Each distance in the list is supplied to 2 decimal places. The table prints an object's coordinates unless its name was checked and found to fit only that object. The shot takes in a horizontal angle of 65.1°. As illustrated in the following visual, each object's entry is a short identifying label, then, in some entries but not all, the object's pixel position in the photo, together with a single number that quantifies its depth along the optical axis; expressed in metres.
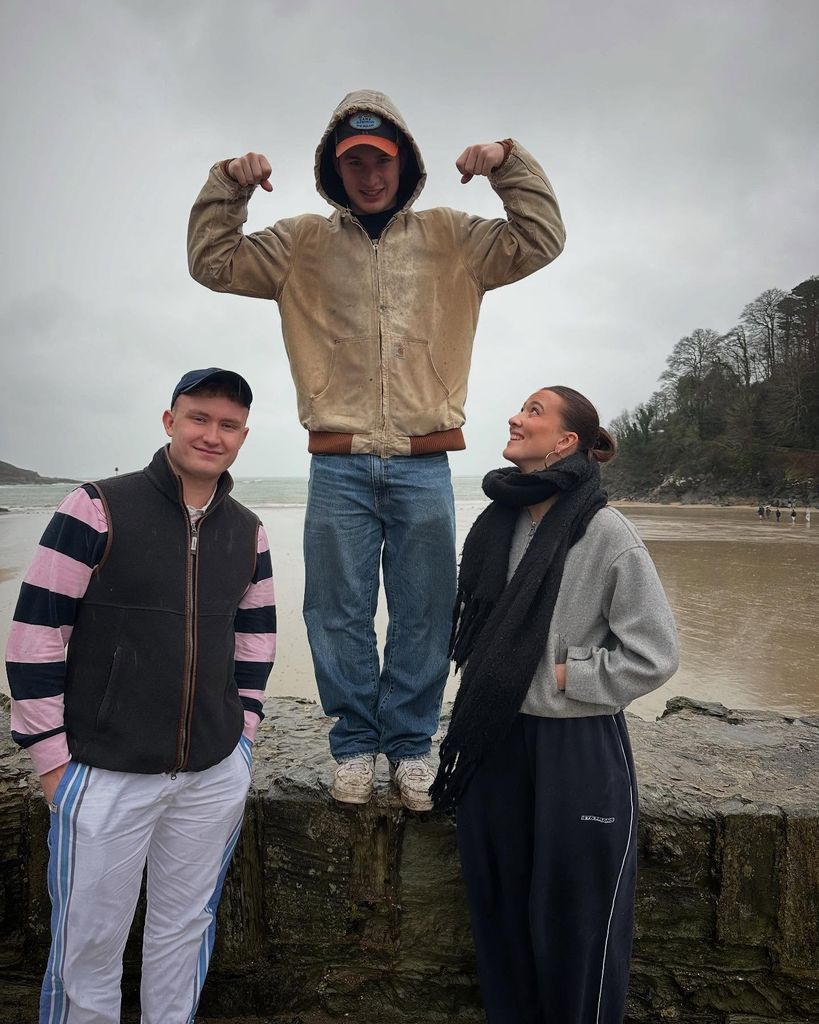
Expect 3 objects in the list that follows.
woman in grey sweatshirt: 1.76
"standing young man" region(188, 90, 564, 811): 2.35
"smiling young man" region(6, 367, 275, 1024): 1.64
